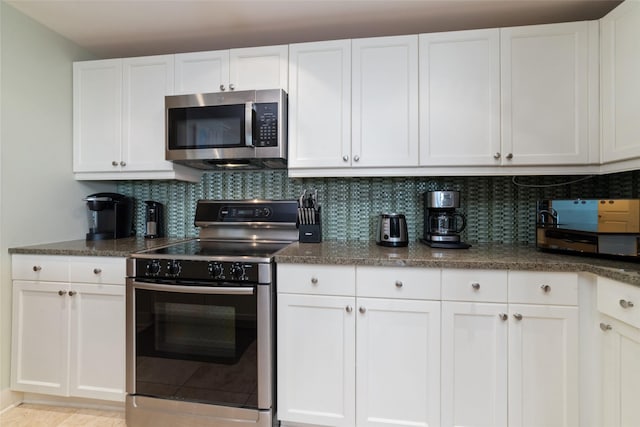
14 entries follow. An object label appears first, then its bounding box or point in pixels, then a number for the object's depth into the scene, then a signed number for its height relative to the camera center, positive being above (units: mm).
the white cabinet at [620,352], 1186 -559
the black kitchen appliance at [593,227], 1357 -66
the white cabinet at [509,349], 1399 -623
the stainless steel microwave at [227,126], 1847 +518
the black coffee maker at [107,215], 2145 -23
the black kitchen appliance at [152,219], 2299 -52
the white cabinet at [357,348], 1488 -661
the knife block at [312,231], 2016 -122
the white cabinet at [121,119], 2066 +629
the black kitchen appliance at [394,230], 1853 -106
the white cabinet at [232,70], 1925 +896
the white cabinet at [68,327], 1746 -655
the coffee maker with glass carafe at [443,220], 1755 -44
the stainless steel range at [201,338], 1547 -648
